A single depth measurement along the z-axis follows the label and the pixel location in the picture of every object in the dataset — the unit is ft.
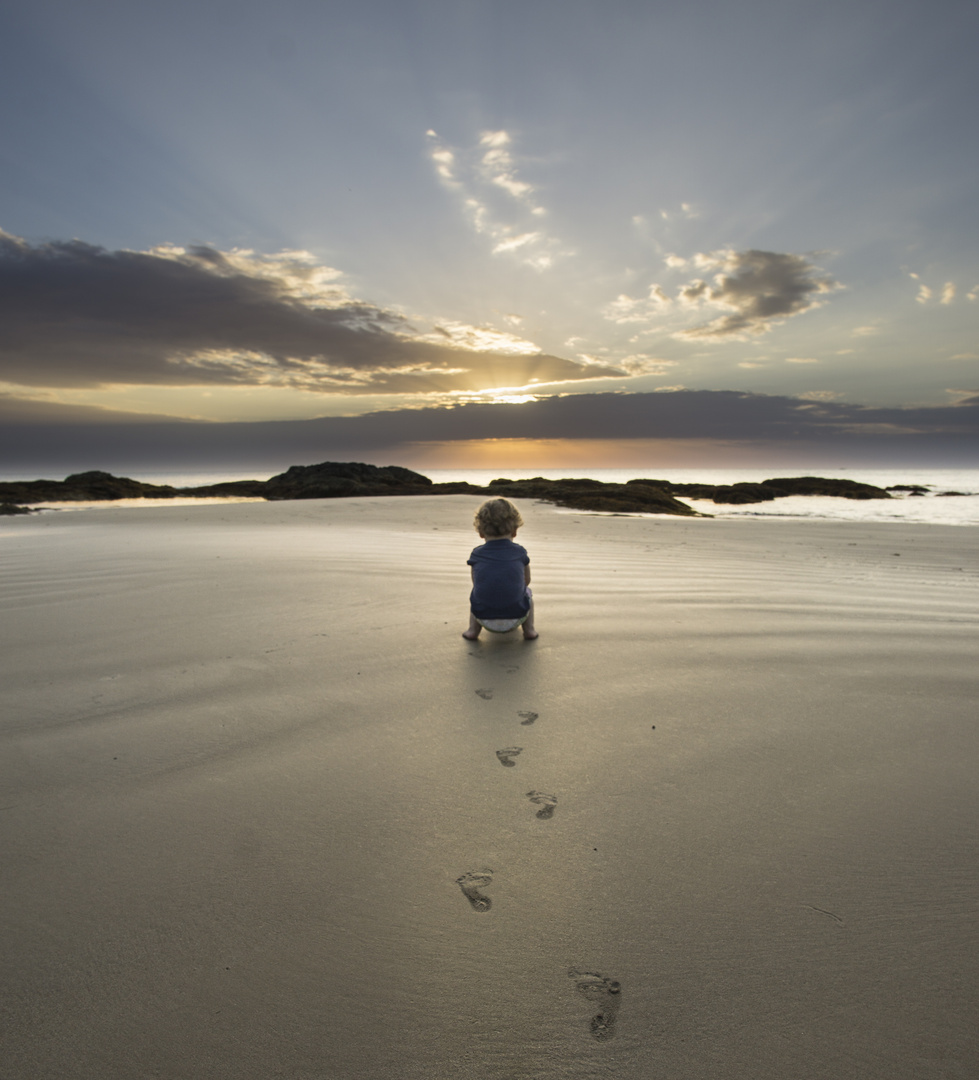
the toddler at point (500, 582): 10.18
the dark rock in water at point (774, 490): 72.13
